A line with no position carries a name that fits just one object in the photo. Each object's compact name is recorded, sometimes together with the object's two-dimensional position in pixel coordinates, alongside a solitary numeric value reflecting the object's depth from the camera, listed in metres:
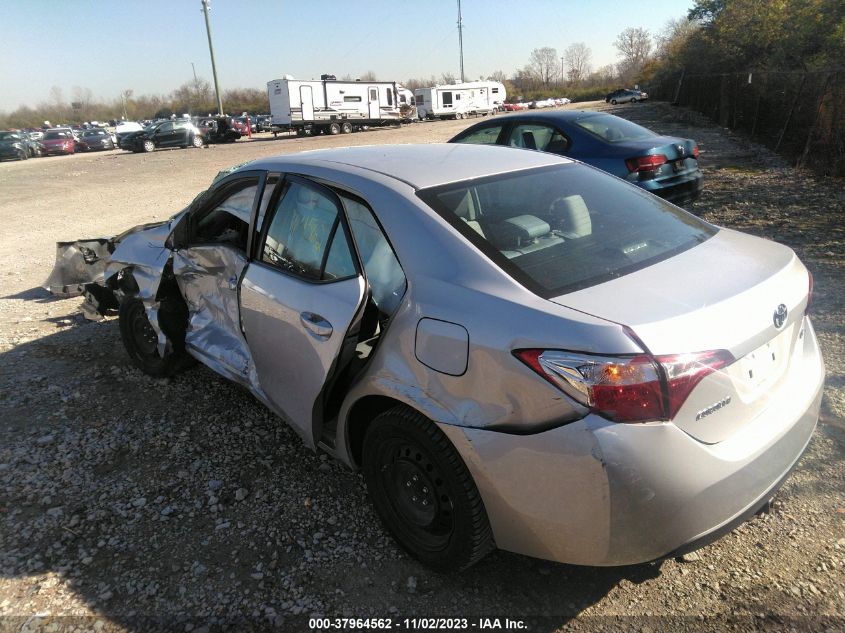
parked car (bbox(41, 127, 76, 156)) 38.47
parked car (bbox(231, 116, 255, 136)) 44.34
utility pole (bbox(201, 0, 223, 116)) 38.16
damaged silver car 1.87
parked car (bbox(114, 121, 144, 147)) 35.85
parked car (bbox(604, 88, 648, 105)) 63.03
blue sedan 7.26
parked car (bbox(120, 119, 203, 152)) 34.41
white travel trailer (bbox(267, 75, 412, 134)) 38.41
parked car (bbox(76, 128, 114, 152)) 41.97
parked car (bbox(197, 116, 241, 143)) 37.91
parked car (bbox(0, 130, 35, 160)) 33.75
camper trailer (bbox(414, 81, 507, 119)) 53.03
